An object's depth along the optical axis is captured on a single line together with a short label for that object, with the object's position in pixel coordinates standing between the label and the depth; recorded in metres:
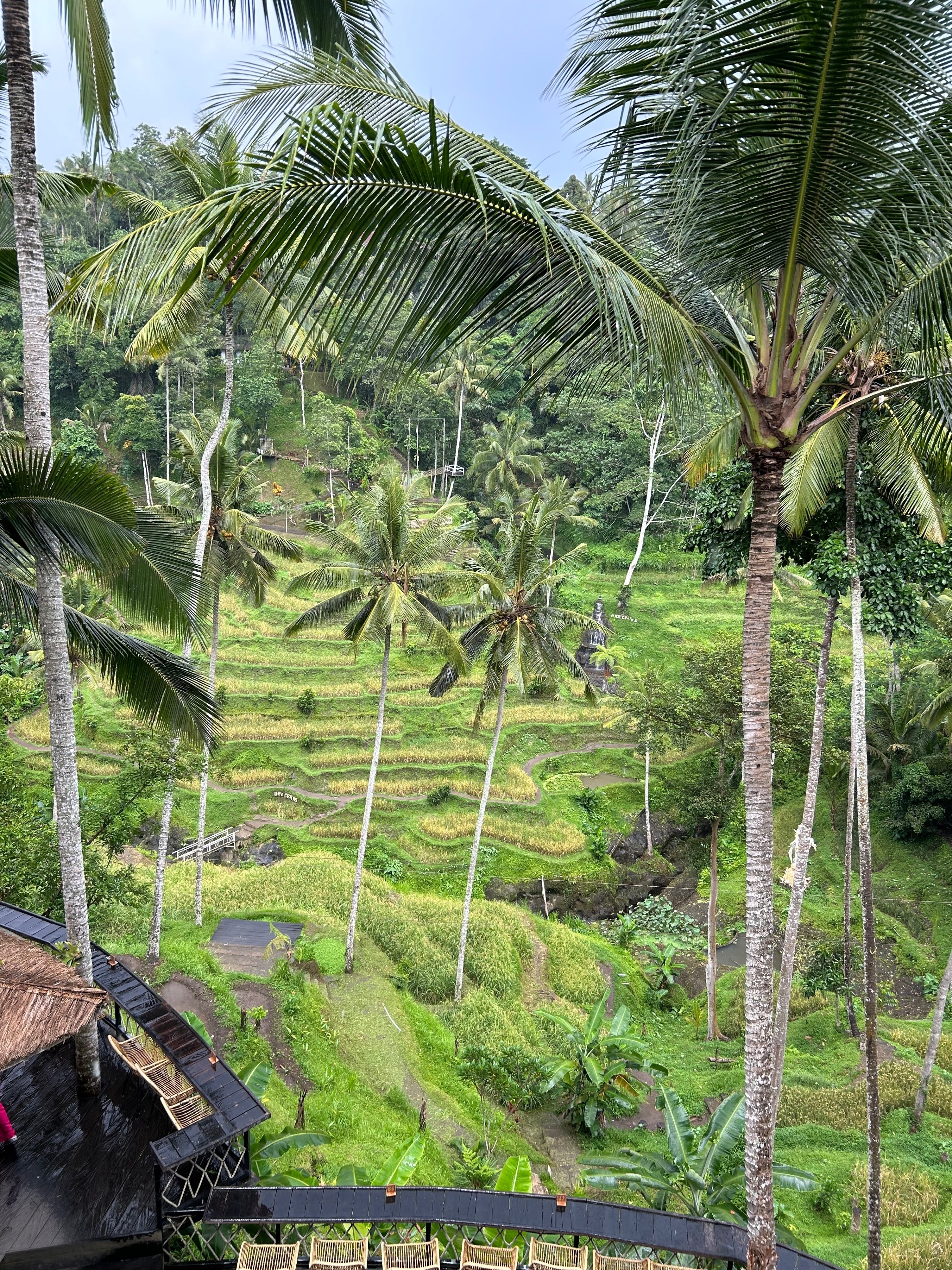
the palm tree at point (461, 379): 42.22
